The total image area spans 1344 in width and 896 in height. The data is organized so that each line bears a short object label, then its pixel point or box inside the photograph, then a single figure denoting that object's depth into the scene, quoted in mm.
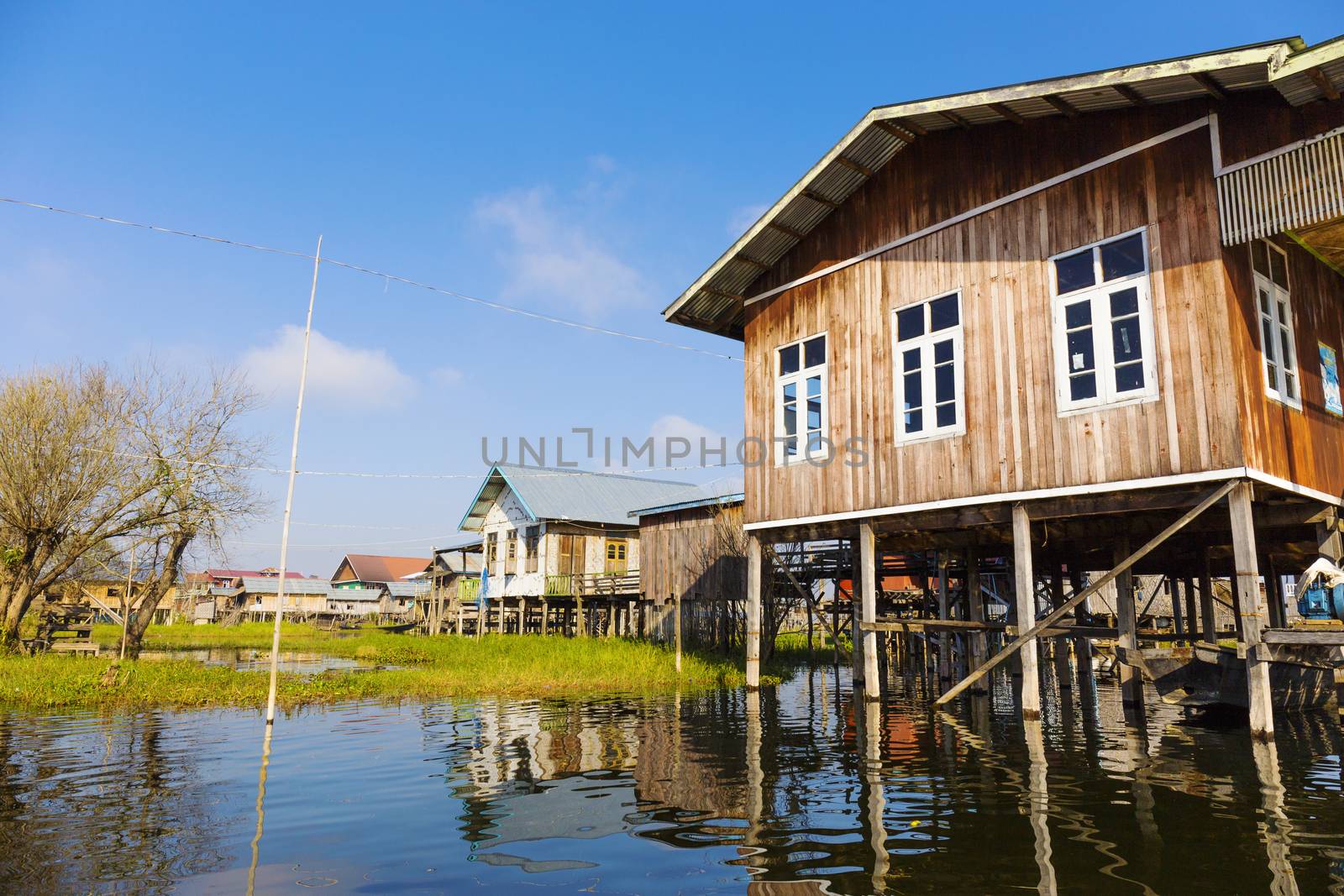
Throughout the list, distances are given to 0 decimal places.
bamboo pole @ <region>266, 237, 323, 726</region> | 12461
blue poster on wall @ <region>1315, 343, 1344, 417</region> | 13719
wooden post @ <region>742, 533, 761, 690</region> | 17328
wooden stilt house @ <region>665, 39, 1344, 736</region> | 11039
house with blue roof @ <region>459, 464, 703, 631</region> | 37438
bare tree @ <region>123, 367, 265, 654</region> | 29609
